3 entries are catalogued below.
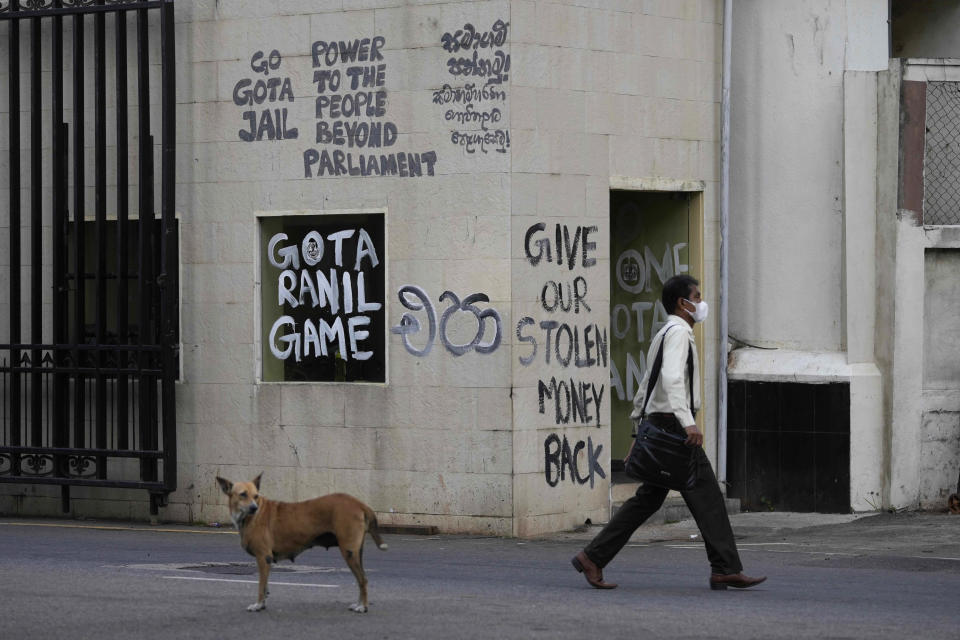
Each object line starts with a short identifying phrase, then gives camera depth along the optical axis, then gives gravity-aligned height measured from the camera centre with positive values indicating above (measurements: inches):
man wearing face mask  784.3 -64.1
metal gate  1163.3 -19.0
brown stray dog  686.5 -67.0
